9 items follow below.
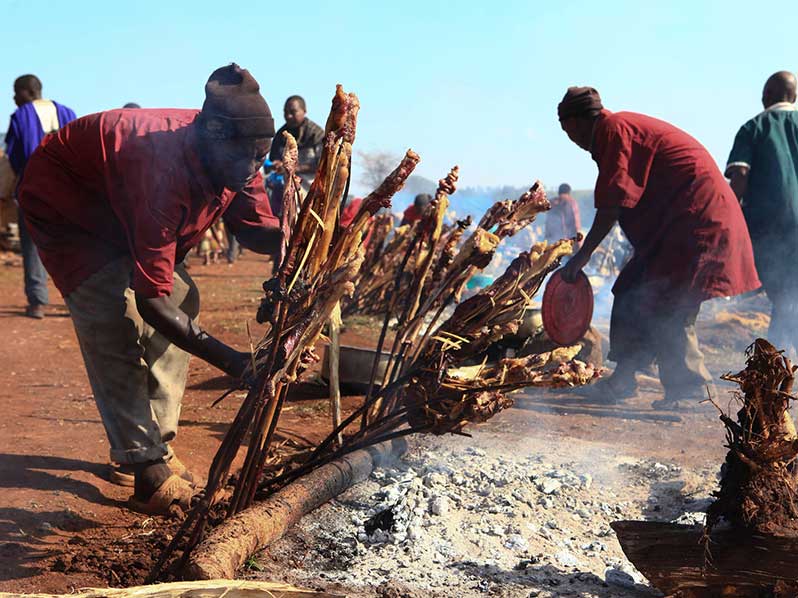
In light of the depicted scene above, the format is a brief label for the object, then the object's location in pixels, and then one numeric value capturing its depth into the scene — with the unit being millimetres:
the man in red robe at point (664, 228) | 5535
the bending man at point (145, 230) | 3033
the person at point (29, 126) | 7867
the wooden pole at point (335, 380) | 4082
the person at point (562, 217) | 15453
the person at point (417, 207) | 10695
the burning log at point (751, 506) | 2811
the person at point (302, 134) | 9094
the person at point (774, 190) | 6672
